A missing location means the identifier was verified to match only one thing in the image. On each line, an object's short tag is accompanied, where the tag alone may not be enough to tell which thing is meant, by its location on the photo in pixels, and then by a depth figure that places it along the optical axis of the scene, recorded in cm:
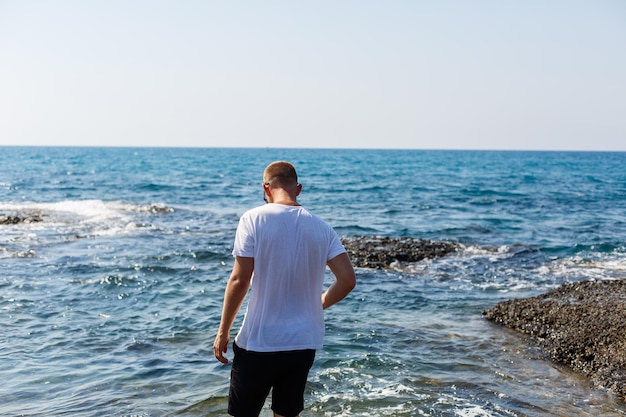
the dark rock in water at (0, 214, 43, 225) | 2208
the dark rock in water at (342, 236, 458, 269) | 1606
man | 427
